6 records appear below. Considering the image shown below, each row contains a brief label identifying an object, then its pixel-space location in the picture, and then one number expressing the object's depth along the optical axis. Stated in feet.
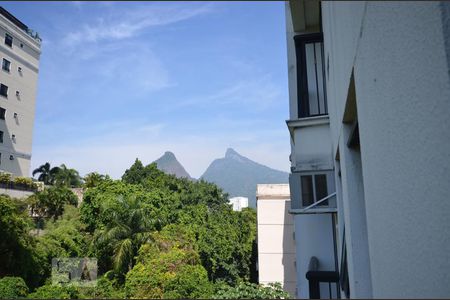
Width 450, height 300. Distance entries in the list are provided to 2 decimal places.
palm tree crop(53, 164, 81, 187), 132.26
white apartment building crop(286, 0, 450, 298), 4.49
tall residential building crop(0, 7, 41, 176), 91.30
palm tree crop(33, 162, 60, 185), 139.74
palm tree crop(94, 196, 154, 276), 54.46
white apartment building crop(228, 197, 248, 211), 250.23
